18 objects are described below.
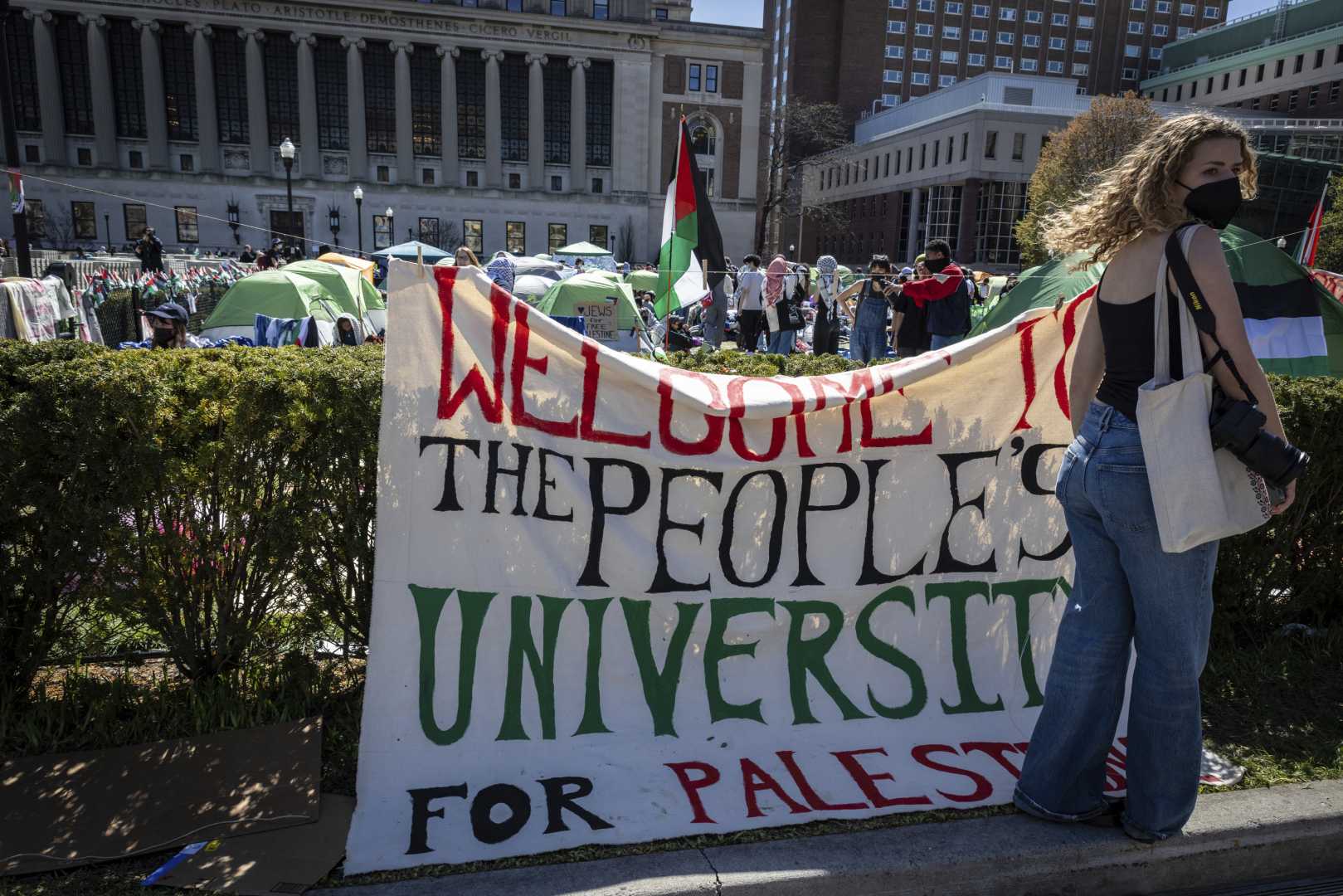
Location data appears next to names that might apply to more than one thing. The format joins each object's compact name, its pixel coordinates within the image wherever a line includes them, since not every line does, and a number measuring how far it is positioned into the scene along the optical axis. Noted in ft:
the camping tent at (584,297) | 58.08
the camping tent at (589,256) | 110.83
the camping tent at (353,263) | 62.81
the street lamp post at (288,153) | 94.73
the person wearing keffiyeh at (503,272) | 44.99
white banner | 9.33
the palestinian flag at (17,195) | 41.52
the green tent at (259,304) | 45.57
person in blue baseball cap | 25.08
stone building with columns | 195.00
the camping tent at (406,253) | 86.92
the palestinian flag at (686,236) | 27.63
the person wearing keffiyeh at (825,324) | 47.73
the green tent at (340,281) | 52.08
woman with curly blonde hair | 8.11
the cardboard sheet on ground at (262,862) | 7.79
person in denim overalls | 35.86
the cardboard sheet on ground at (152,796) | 8.25
